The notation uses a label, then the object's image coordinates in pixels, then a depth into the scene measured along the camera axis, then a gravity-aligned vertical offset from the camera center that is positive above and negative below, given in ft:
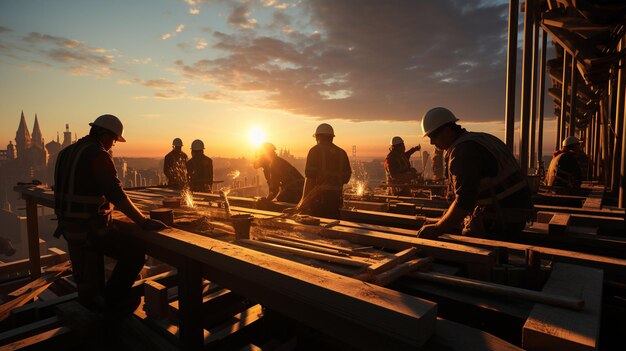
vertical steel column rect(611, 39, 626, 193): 25.31 +2.51
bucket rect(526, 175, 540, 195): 23.73 -1.59
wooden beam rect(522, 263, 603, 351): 4.81 -2.57
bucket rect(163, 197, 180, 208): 15.56 -1.69
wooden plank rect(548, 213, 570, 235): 11.86 -2.37
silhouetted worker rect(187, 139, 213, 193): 34.83 -0.27
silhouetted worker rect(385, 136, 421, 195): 37.09 -0.43
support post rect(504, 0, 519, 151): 26.05 +6.98
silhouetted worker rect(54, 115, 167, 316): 11.41 -1.63
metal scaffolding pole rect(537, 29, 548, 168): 47.16 +10.58
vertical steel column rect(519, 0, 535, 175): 27.63 +6.72
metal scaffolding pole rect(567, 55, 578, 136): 39.49 +8.55
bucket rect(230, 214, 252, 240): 10.73 -1.97
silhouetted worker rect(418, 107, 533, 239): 9.78 -0.62
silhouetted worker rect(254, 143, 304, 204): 22.82 -0.70
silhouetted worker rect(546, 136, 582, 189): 26.02 -0.82
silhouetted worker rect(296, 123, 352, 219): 19.34 -0.84
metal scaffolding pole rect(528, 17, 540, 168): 41.76 +8.65
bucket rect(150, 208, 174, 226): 11.68 -1.72
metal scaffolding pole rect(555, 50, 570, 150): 42.38 +8.27
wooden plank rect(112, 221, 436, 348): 4.98 -2.35
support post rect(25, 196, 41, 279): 25.53 -5.39
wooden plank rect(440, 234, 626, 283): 8.01 -2.50
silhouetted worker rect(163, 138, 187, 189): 35.70 +0.31
